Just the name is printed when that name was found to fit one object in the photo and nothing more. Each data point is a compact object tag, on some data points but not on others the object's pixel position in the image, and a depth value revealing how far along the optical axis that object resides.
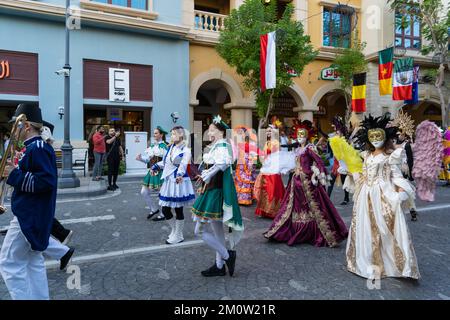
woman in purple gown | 5.13
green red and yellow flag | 15.40
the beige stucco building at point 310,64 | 16.30
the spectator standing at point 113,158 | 9.94
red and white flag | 12.33
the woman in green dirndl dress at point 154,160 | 6.66
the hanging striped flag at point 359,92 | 15.59
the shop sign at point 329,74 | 18.58
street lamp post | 10.16
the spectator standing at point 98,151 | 11.19
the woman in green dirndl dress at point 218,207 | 3.89
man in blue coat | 2.79
